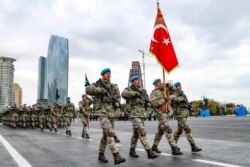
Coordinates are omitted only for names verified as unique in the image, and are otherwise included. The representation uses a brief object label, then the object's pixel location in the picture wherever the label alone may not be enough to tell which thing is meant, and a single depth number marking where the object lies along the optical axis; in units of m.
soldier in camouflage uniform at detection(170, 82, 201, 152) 9.27
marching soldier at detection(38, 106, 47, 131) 25.20
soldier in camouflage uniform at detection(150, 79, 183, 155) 8.64
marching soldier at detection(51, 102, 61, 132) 22.95
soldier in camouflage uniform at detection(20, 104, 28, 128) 30.69
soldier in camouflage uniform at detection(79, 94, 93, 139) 15.63
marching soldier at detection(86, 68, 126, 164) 7.94
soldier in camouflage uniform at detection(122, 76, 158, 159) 8.38
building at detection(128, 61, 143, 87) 151.27
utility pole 96.20
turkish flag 9.95
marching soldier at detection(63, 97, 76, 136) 18.48
